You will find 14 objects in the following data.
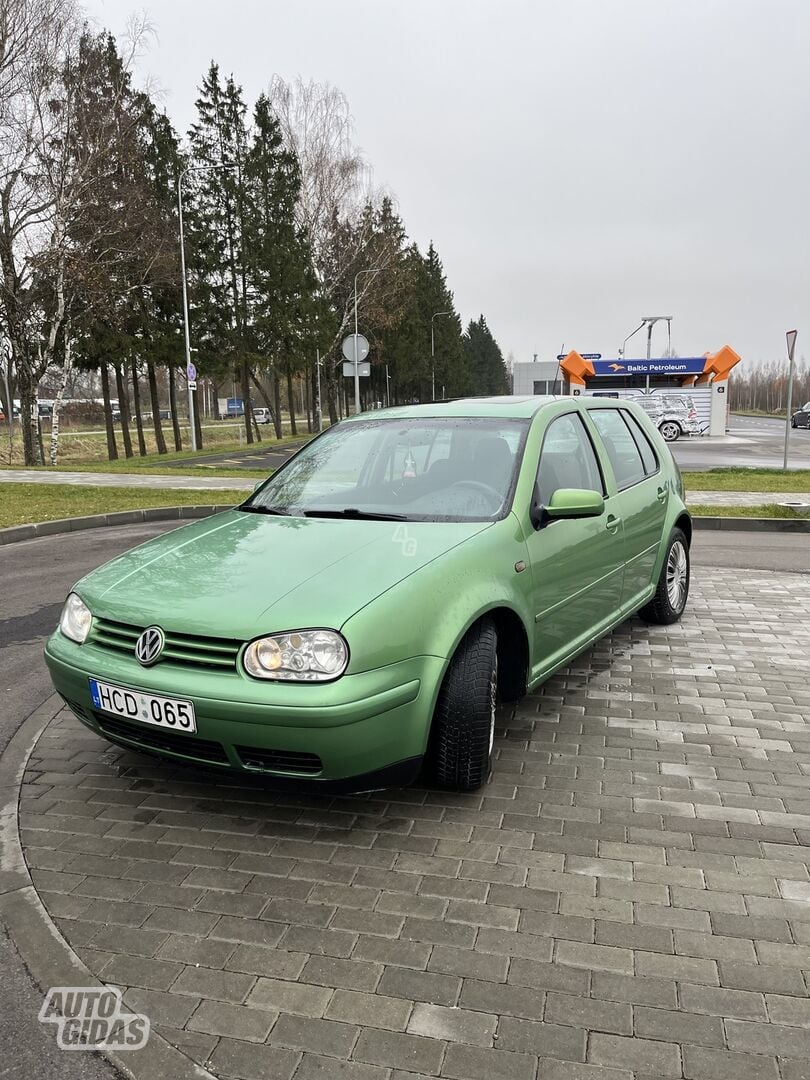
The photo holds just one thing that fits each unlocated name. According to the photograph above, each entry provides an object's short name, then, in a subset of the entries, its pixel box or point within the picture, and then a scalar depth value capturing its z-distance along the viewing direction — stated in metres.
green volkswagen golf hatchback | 2.76
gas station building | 35.22
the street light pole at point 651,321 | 39.16
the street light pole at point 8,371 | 24.20
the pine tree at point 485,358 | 112.81
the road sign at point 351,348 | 15.94
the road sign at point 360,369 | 16.42
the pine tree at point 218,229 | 34.91
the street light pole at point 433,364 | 67.81
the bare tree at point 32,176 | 20.73
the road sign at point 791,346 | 14.82
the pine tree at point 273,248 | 35.78
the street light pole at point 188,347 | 29.09
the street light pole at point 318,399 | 41.14
